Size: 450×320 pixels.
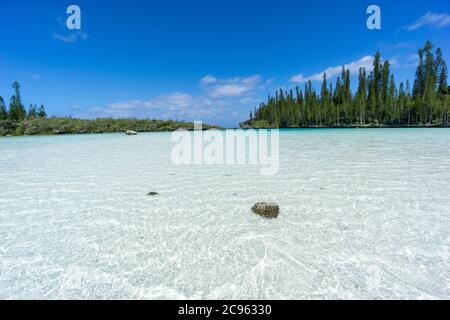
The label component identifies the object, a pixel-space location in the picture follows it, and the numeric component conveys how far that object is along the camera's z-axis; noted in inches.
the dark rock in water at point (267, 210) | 157.2
